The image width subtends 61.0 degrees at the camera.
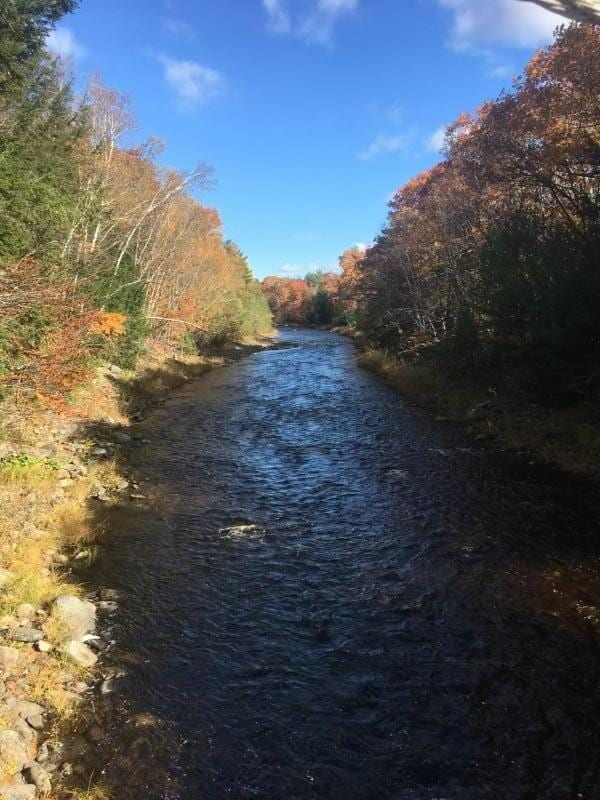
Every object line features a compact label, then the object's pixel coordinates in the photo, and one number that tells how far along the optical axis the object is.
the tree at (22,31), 14.86
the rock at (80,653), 6.19
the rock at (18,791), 4.24
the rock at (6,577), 7.17
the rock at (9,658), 5.73
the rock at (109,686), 5.86
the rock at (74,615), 6.71
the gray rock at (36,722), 5.16
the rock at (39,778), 4.48
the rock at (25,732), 4.97
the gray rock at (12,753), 4.56
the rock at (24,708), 5.24
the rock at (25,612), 6.67
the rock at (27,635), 6.23
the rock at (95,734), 5.17
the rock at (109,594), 7.80
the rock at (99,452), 14.20
